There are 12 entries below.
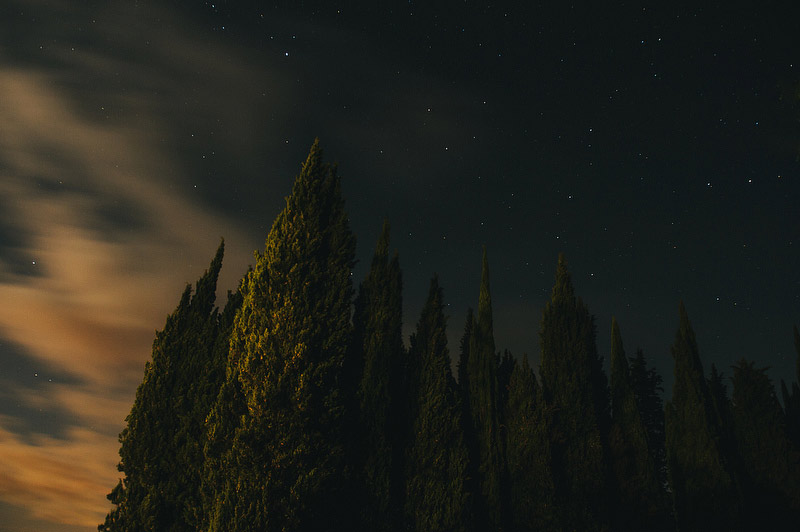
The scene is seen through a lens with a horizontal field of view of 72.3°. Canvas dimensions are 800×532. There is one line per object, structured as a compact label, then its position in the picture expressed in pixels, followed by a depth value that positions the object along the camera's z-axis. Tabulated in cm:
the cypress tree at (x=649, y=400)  3219
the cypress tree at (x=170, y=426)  1488
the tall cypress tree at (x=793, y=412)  2458
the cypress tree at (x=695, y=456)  1914
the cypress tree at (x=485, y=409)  1727
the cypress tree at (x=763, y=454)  1902
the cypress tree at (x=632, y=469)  1959
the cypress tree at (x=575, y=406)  1868
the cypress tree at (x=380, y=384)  1385
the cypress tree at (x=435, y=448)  1416
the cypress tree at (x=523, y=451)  1725
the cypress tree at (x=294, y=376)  1113
